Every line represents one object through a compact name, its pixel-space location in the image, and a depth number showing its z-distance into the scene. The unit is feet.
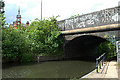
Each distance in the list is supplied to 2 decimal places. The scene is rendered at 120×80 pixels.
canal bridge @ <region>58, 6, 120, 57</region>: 41.04
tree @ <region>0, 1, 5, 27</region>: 42.96
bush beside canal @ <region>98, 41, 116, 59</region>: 107.96
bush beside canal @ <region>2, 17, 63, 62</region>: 45.81
